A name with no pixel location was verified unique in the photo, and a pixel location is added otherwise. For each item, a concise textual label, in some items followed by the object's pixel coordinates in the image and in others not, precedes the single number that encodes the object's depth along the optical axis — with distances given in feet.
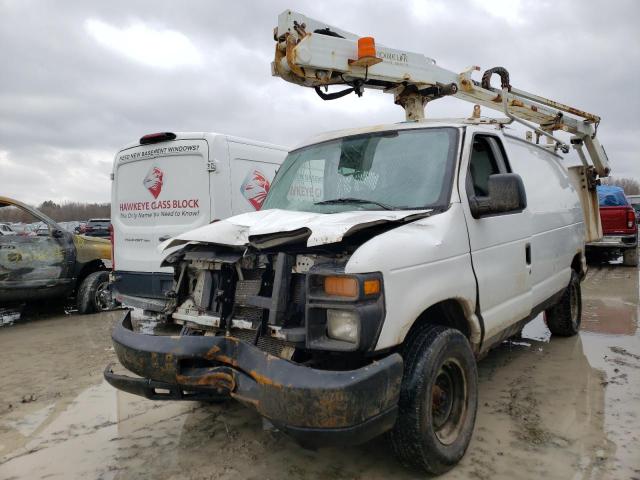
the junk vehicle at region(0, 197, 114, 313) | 23.52
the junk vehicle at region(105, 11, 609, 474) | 7.80
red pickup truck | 38.29
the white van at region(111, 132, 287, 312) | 19.03
